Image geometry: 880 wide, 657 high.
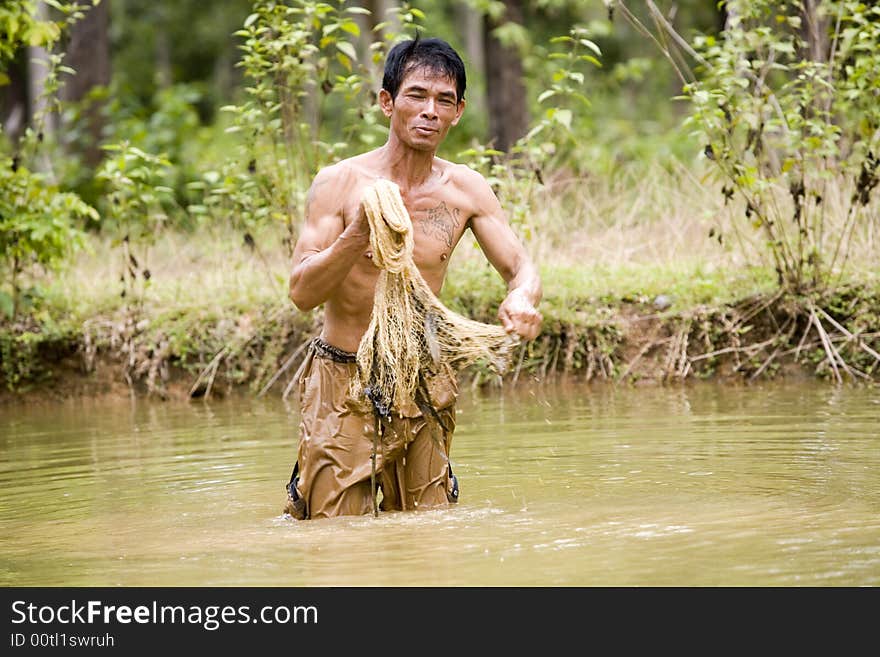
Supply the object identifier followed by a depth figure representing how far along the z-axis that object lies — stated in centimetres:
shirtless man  1005
